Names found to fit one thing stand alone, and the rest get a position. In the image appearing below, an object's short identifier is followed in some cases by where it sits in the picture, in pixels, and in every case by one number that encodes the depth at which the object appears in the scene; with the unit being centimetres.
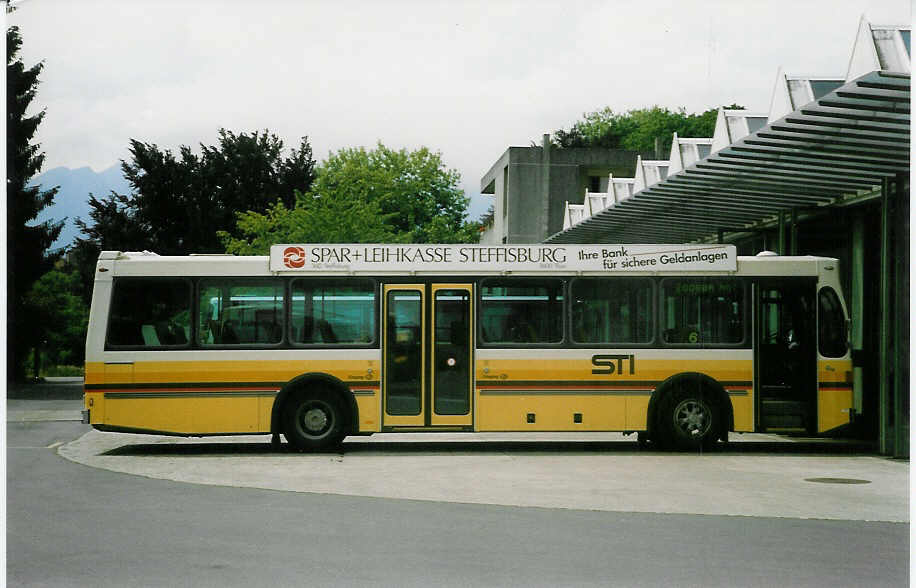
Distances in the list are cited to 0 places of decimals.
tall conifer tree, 3725
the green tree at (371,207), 4203
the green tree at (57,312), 4453
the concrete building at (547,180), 5506
